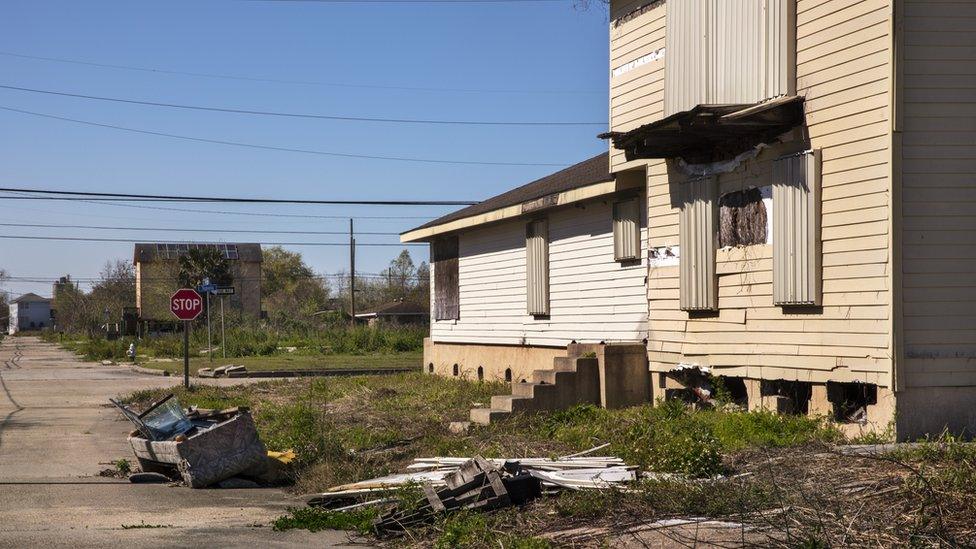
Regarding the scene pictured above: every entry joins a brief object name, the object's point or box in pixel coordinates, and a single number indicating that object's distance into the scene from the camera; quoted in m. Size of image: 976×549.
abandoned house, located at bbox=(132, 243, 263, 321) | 79.88
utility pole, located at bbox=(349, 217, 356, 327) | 63.38
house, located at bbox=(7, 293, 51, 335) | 182.38
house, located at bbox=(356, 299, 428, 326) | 81.94
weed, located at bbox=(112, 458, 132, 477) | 13.78
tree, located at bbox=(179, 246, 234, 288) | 70.75
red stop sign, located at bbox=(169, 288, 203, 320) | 25.28
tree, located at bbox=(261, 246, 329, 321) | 113.89
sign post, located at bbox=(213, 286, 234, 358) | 42.56
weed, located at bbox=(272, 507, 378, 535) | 9.96
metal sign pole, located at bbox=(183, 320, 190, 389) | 26.31
